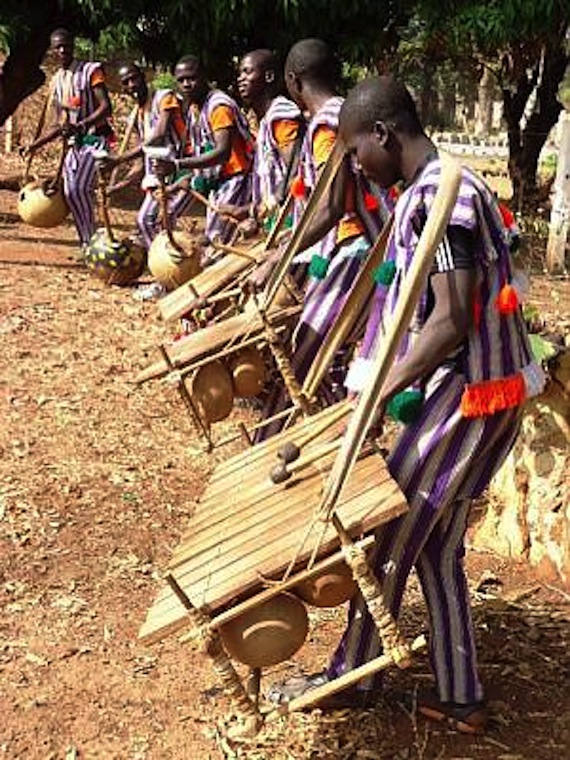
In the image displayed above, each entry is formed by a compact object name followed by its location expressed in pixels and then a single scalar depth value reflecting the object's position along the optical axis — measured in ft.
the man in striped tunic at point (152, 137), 27.07
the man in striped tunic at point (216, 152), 23.38
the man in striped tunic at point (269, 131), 18.17
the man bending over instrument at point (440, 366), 9.41
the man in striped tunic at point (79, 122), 30.40
